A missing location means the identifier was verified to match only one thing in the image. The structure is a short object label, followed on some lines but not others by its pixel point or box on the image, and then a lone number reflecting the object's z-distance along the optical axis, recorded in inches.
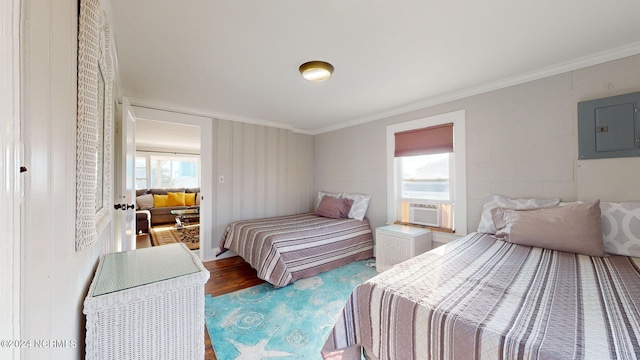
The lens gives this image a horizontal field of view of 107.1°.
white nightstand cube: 105.3
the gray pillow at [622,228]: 65.9
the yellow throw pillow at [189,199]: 261.3
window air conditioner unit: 117.2
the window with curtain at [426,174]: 113.7
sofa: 234.2
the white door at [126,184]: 83.4
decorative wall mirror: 32.4
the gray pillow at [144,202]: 235.6
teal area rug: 65.1
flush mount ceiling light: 80.1
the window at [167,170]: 275.7
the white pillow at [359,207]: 143.0
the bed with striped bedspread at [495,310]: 32.9
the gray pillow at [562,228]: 66.2
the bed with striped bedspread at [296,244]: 101.0
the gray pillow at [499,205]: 83.0
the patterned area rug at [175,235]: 173.9
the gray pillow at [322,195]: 163.7
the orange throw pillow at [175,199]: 252.1
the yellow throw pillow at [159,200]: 246.2
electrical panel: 71.6
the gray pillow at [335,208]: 147.4
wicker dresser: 36.5
